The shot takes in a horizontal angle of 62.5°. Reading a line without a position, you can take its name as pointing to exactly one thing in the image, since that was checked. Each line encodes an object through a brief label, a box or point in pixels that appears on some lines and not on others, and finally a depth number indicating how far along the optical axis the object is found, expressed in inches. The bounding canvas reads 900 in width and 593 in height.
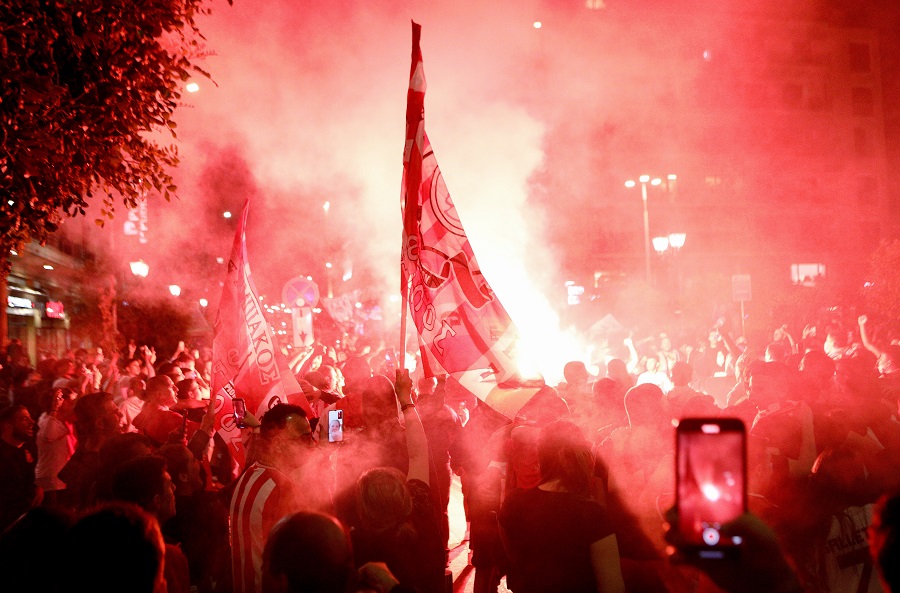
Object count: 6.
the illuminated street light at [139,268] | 631.8
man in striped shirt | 143.3
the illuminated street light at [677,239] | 783.7
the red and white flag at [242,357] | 234.7
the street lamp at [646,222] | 925.3
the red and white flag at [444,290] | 184.5
